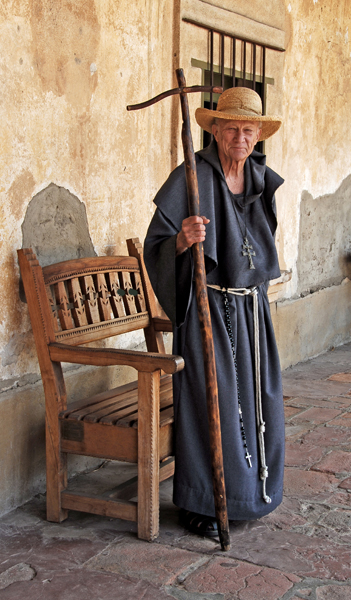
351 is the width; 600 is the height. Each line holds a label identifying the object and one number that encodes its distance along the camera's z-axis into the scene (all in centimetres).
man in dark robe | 297
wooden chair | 287
